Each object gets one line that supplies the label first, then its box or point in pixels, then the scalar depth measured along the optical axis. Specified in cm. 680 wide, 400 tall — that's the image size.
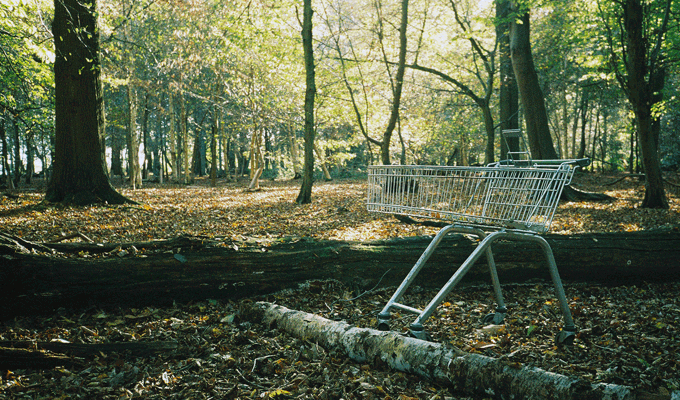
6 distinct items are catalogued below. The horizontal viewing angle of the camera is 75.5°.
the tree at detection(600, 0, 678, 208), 950
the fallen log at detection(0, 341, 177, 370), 304
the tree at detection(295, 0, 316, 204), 1255
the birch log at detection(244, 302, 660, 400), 238
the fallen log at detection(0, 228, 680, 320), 393
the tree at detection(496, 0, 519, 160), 1409
